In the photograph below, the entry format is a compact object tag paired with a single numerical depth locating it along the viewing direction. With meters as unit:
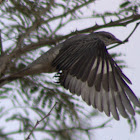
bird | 6.95
